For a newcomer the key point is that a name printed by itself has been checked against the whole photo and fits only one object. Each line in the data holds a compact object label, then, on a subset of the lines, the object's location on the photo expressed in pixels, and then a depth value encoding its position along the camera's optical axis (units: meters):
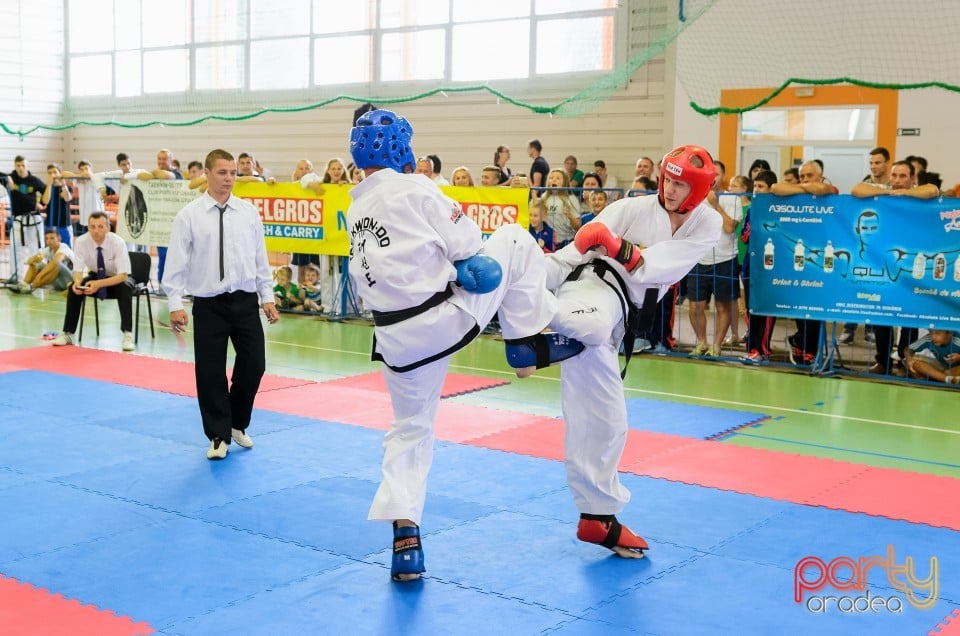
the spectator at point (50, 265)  13.84
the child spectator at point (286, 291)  12.68
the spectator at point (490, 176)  11.20
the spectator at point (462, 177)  11.09
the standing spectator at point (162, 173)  13.04
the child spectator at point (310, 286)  12.69
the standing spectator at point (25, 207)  14.70
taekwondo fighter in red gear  4.23
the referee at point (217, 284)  5.97
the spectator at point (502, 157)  13.12
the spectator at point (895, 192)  8.46
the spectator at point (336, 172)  11.97
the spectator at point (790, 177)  9.34
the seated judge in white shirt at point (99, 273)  10.15
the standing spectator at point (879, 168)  9.09
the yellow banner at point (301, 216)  11.73
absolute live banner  8.39
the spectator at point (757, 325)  9.43
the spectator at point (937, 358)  8.66
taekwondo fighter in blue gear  3.83
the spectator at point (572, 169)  13.52
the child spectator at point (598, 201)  9.95
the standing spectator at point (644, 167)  11.57
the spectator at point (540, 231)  10.41
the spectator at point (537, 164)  12.67
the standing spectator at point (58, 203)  14.76
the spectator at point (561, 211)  10.48
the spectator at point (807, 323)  8.95
